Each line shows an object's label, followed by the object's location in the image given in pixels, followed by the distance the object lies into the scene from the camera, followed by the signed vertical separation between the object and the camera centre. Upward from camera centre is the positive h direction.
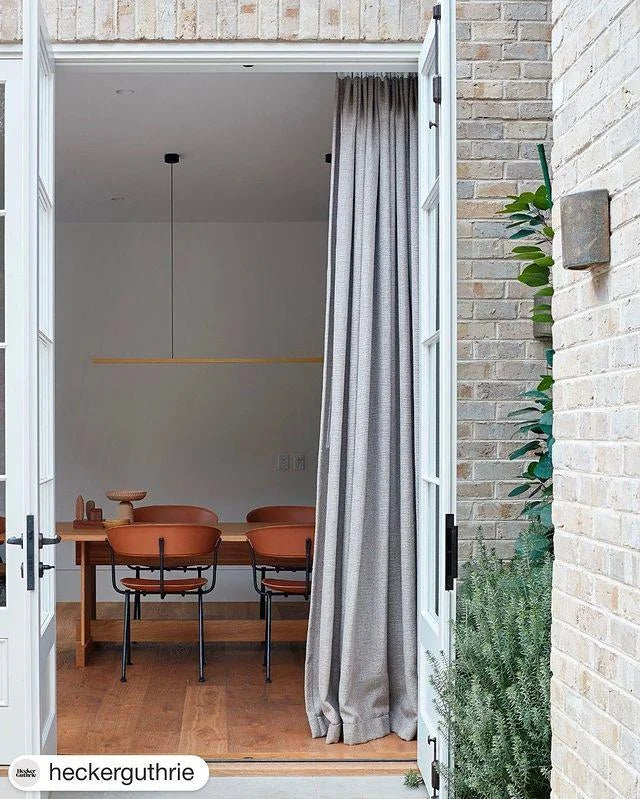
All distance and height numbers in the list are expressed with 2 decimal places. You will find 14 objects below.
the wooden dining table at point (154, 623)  5.18 -1.18
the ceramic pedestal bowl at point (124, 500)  5.57 -0.46
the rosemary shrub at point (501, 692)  2.39 -0.72
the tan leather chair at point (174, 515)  6.05 -0.59
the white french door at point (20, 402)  3.11 +0.07
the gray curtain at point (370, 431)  3.80 -0.04
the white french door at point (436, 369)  2.80 +0.17
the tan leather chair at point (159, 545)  4.96 -0.64
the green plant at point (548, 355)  2.84 +0.20
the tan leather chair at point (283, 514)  6.01 -0.59
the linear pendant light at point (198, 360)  5.93 +0.41
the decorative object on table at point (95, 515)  5.59 -0.54
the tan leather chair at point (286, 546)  4.93 -0.65
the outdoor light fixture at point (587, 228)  1.82 +0.37
